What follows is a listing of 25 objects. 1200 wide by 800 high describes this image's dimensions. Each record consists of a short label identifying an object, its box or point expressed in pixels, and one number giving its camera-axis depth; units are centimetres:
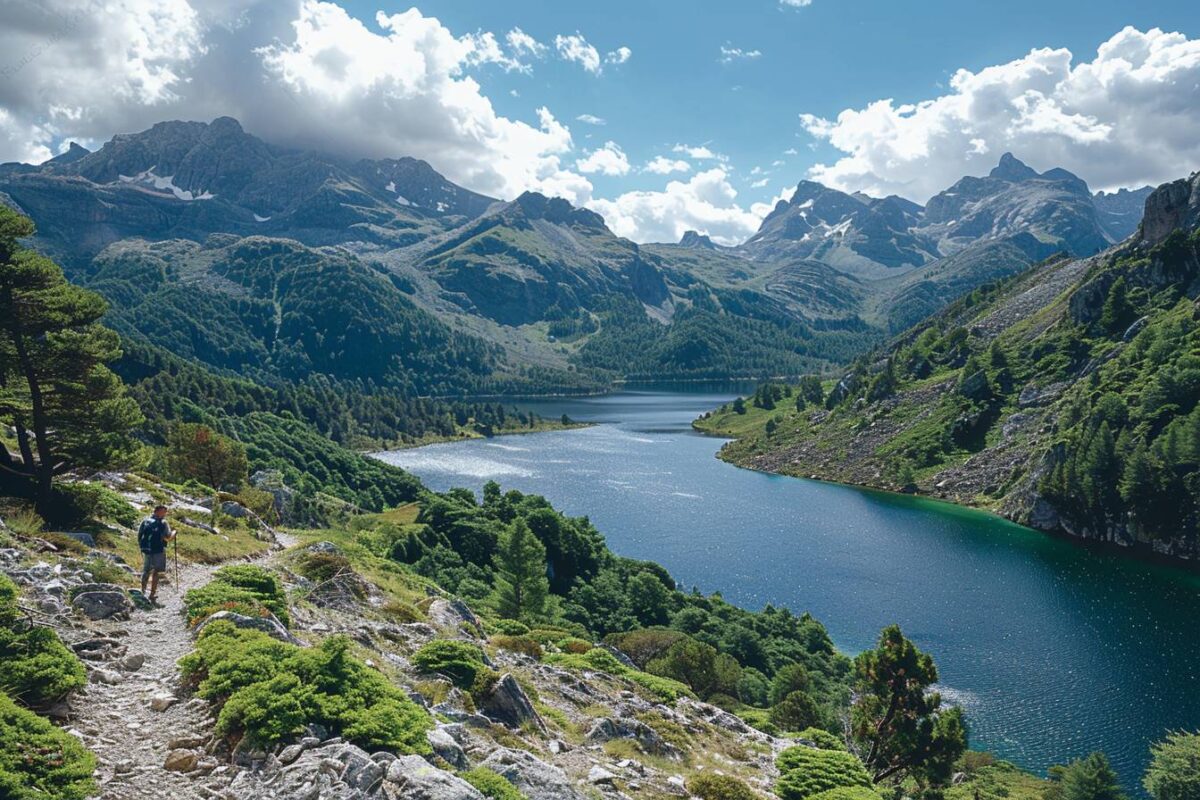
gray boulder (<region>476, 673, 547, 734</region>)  2233
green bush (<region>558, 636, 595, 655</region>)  3919
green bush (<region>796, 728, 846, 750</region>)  3462
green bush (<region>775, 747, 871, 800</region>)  2480
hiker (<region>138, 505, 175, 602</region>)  2345
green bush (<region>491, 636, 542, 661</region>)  3347
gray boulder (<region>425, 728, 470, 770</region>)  1597
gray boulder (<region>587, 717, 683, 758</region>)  2438
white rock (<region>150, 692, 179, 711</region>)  1627
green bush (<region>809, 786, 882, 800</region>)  2359
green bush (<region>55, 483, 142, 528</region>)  3102
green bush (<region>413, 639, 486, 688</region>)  2349
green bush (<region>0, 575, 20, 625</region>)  1579
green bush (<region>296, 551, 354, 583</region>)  3359
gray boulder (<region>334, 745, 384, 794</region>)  1325
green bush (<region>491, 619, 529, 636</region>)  4106
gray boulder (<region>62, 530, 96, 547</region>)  2798
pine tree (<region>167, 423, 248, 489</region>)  6756
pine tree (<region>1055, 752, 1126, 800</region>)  4309
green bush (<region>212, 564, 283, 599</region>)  2541
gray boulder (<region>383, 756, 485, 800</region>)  1338
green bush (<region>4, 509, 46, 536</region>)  2572
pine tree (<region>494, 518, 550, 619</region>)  6594
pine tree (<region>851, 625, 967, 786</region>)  4350
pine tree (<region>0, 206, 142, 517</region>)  2988
